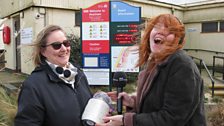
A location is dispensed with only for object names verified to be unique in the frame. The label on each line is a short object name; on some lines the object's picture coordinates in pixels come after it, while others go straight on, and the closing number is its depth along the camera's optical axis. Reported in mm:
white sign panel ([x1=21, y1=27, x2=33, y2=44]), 11060
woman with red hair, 1856
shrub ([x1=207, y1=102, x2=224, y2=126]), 5500
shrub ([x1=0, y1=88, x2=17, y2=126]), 3936
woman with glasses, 2008
